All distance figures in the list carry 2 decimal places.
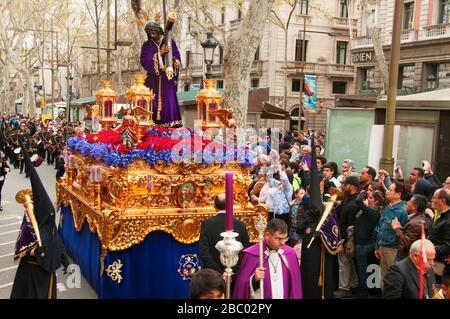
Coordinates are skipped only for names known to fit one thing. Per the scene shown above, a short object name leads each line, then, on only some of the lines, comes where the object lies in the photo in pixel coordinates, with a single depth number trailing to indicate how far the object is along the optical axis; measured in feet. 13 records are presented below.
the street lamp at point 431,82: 95.86
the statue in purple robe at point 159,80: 28.45
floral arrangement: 23.50
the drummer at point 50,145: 77.15
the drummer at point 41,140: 78.28
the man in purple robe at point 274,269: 15.43
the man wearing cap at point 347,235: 25.21
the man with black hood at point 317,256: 21.12
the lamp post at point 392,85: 30.66
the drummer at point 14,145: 72.23
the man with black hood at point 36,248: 18.90
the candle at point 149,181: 23.38
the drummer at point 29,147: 72.33
